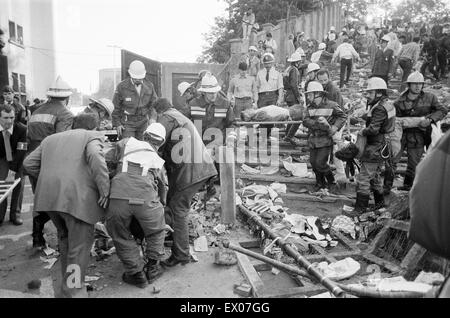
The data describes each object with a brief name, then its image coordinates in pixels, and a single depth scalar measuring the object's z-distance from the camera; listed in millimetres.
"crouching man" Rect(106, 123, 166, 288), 3771
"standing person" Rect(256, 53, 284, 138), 8938
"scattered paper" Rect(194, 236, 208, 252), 4938
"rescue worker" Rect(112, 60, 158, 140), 6582
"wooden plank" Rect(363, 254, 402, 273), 4269
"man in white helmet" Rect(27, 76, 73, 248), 5023
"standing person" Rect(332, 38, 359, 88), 13242
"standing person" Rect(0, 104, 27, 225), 5621
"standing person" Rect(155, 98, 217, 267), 4473
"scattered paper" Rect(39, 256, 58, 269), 4441
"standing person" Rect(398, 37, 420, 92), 13055
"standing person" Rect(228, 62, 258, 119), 8945
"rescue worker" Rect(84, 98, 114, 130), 5254
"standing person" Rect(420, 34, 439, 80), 14470
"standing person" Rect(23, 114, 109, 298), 3518
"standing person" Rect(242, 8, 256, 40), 18834
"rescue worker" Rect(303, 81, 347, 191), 6676
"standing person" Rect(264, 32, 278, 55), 14962
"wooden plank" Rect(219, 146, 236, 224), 5660
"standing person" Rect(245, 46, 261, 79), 13320
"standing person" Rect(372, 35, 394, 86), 12883
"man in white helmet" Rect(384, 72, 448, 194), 6355
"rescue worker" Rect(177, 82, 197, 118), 6114
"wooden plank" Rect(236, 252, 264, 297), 3783
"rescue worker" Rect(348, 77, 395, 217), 5809
